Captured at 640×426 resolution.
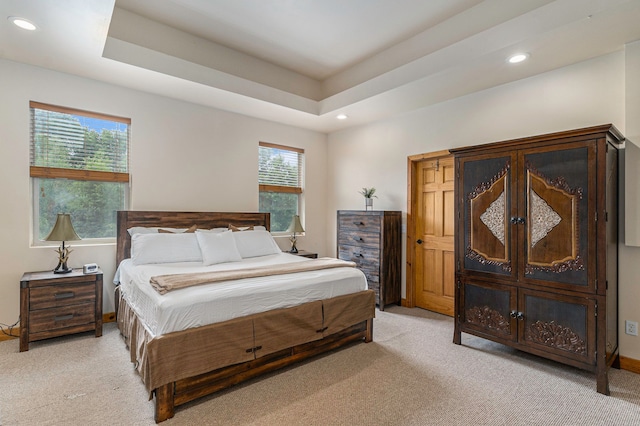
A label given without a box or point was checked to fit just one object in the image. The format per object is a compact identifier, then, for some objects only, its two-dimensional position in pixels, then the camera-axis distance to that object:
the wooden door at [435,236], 4.04
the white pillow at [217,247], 3.39
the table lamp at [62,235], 3.04
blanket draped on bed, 2.24
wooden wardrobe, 2.38
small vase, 4.69
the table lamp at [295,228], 4.77
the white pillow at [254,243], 3.82
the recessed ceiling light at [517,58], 2.79
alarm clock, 3.17
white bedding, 2.05
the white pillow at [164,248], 3.24
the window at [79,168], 3.31
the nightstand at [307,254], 4.63
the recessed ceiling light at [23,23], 2.38
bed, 1.98
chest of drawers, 4.25
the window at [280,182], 4.98
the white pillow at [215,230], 4.08
